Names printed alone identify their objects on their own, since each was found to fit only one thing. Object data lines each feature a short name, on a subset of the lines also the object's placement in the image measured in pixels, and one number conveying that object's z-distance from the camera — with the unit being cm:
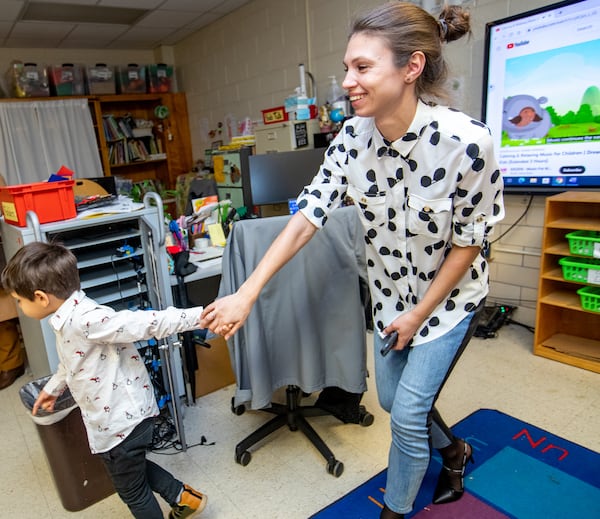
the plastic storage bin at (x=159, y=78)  548
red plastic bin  172
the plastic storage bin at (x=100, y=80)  514
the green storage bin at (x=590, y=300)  229
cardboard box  238
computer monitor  280
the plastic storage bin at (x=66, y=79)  495
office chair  165
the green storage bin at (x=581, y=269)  228
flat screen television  231
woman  113
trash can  153
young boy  124
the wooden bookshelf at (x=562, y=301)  240
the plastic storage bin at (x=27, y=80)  475
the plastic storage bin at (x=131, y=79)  534
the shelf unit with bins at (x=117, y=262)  178
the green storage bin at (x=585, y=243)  224
